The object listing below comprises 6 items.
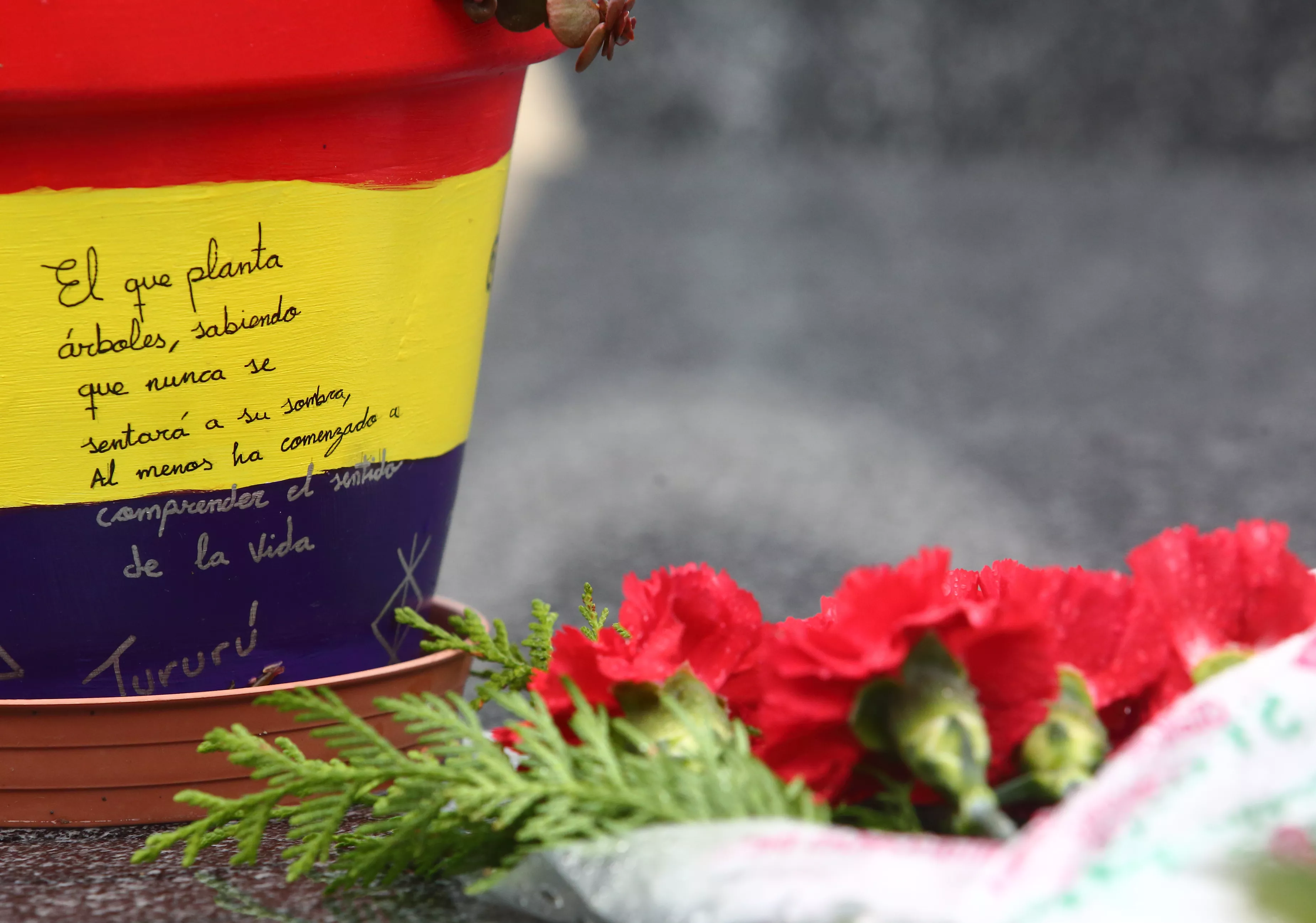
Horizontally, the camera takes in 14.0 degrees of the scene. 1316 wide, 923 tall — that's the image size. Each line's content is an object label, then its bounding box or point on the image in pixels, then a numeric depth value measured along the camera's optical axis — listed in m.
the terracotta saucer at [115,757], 1.31
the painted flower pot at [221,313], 1.28
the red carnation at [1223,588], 1.22
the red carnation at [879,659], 1.19
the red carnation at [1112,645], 1.22
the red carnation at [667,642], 1.23
